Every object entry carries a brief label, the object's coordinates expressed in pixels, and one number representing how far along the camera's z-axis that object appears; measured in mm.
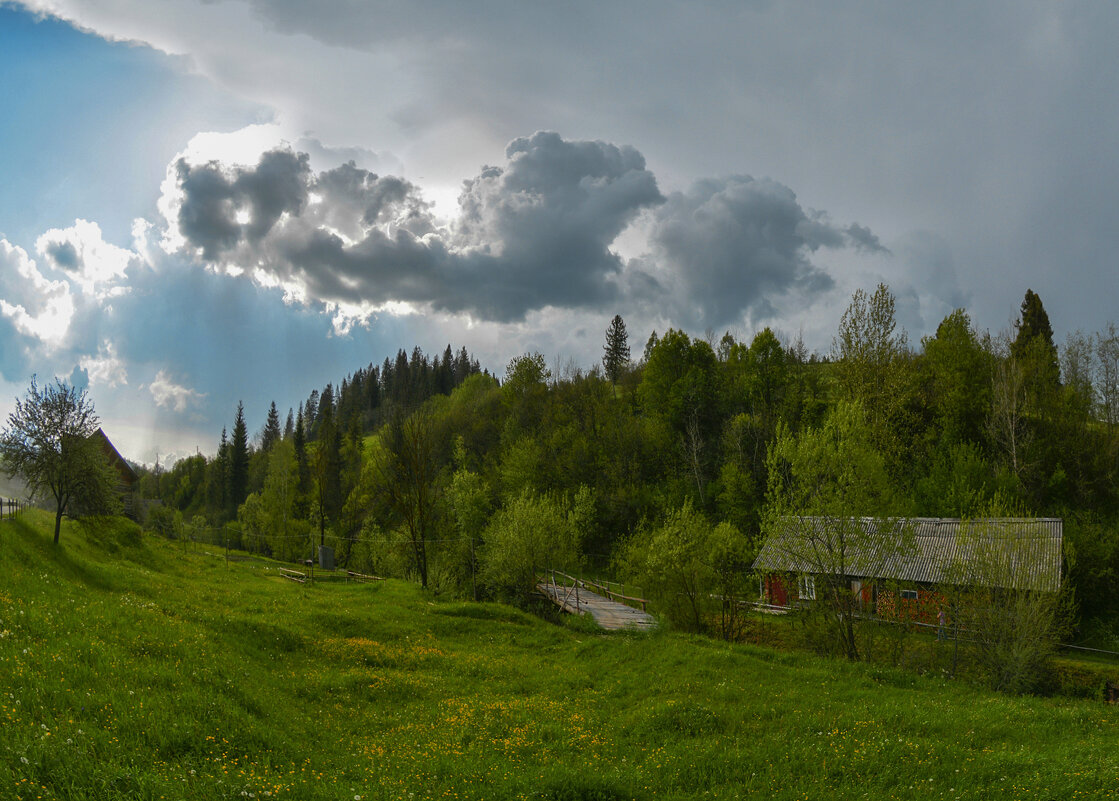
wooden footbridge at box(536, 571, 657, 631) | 31233
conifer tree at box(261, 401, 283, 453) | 134638
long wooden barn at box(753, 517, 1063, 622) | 23422
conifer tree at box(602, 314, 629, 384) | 116500
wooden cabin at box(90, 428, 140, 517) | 58969
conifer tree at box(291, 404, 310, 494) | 89125
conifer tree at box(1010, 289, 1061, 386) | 54997
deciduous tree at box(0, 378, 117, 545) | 24922
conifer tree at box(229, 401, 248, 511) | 106856
